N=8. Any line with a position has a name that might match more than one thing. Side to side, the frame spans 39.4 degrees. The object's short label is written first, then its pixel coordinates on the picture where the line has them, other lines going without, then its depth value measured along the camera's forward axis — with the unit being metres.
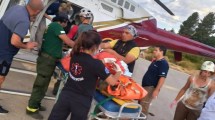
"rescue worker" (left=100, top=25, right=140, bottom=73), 4.60
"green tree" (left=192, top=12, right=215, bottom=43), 70.68
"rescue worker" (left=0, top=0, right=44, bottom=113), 3.98
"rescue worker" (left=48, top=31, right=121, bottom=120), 3.09
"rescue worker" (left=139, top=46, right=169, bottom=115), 5.14
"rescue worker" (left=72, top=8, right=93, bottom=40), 4.74
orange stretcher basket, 3.67
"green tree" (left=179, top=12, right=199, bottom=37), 74.75
